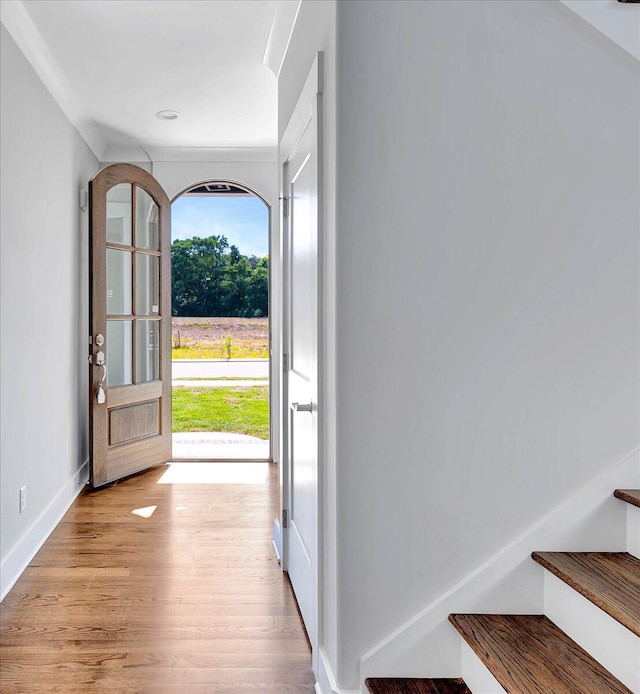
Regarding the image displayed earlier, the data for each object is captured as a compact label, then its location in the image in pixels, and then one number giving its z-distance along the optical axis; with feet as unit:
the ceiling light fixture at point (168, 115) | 13.23
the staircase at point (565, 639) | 4.28
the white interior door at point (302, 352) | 6.26
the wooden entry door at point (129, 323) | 13.19
